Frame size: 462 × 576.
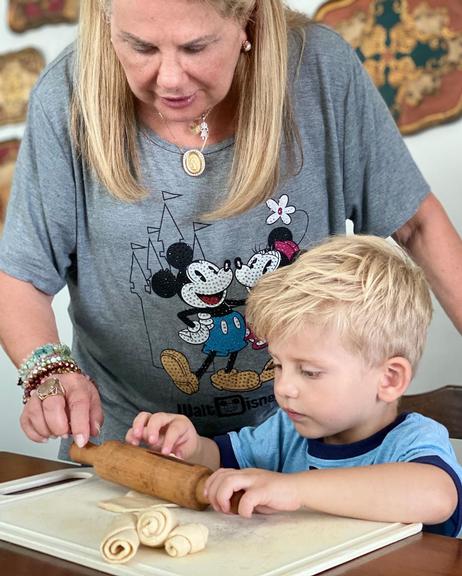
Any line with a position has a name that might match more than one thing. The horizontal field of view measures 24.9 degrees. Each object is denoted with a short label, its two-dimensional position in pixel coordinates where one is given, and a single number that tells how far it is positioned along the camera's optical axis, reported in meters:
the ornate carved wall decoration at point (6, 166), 3.35
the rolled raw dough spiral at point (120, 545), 1.04
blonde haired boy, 1.27
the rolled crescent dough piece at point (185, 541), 1.05
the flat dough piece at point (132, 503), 1.23
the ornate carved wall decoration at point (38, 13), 3.19
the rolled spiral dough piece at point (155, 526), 1.08
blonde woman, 1.61
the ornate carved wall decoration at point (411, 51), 2.30
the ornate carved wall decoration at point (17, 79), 3.30
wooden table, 1.04
